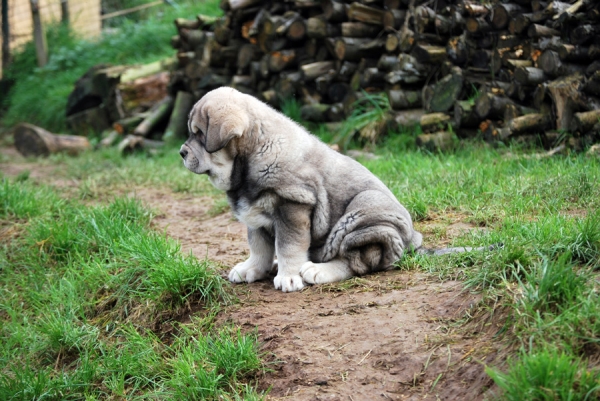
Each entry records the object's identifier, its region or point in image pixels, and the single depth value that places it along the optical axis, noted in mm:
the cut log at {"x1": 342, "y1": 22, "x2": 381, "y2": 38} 18047
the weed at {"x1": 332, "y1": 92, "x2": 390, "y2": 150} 17469
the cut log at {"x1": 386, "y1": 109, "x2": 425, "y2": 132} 16984
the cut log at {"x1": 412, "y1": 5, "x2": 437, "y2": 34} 16141
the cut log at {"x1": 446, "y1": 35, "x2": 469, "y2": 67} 15867
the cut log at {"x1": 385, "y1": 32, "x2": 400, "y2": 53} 17312
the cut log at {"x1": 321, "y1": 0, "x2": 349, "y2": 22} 18062
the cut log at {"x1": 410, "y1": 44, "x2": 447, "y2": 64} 16172
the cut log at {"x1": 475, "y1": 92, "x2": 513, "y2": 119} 14773
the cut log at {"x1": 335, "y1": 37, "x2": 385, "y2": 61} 17953
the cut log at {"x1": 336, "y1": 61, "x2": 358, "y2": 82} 18516
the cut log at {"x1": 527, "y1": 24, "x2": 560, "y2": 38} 14031
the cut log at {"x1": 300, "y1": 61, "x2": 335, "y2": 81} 19187
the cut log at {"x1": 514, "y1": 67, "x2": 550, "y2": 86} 14172
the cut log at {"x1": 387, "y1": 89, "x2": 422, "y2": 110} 17031
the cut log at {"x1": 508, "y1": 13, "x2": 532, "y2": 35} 14406
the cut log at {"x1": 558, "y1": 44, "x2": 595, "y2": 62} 13586
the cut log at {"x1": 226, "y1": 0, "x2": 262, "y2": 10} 20687
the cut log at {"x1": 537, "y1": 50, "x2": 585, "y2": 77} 13812
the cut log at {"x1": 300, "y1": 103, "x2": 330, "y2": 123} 19187
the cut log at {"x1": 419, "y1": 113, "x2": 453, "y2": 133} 15891
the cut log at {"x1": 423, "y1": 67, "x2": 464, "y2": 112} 15828
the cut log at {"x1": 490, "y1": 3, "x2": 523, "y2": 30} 14703
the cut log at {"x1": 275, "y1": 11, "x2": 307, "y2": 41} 19141
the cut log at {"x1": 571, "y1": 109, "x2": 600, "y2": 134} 13078
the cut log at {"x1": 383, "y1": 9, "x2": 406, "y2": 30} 17375
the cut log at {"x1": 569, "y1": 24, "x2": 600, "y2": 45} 13414
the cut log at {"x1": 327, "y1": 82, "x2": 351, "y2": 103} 18891
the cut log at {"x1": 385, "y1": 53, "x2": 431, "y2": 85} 16687
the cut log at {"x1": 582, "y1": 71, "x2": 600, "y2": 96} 13187
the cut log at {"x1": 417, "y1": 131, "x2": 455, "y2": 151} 15492
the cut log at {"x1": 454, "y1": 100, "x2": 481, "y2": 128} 15281
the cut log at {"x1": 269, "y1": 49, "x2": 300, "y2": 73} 19859
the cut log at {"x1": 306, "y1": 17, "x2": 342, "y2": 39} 18516
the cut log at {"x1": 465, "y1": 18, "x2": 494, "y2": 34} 15281
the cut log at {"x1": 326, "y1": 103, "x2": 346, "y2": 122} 18859
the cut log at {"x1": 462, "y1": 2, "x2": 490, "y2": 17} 15344
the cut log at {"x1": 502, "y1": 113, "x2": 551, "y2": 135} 14211
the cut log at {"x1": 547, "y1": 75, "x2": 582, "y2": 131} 13484
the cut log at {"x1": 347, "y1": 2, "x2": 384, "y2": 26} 17656
